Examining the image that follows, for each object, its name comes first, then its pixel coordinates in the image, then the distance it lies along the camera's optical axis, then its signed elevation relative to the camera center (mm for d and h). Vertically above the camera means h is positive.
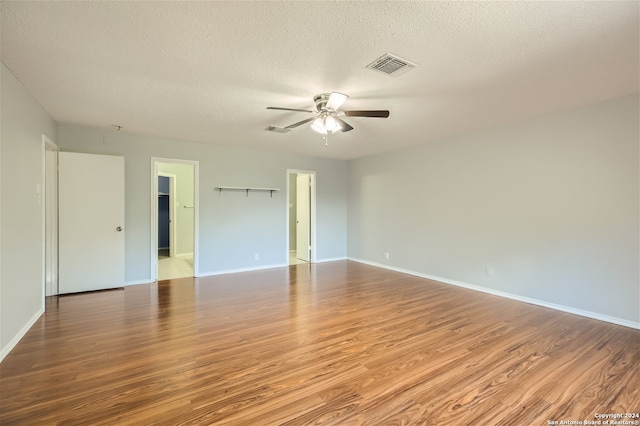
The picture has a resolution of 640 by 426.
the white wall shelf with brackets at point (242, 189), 5510 +544
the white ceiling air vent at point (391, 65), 2271 +1222
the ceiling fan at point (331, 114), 2703 +1026
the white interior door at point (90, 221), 4121 -55
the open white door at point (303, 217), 6773 -30
